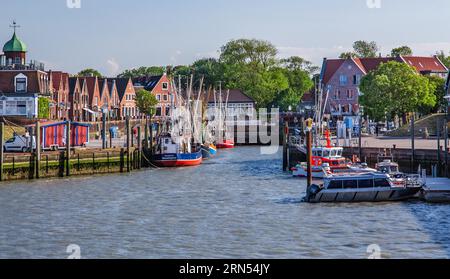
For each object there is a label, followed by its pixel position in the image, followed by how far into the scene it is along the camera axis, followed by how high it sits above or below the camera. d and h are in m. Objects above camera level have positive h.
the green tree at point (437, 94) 128.25 +3.85
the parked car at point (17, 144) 79.56 -2.15
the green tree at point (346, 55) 187.40 +14.09
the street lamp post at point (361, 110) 136.12 +1.54
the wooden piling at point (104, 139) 84.94 -1.84
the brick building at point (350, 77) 153.75 +7.67
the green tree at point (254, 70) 179.75 +10.61
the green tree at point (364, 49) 194.25 +15.88
